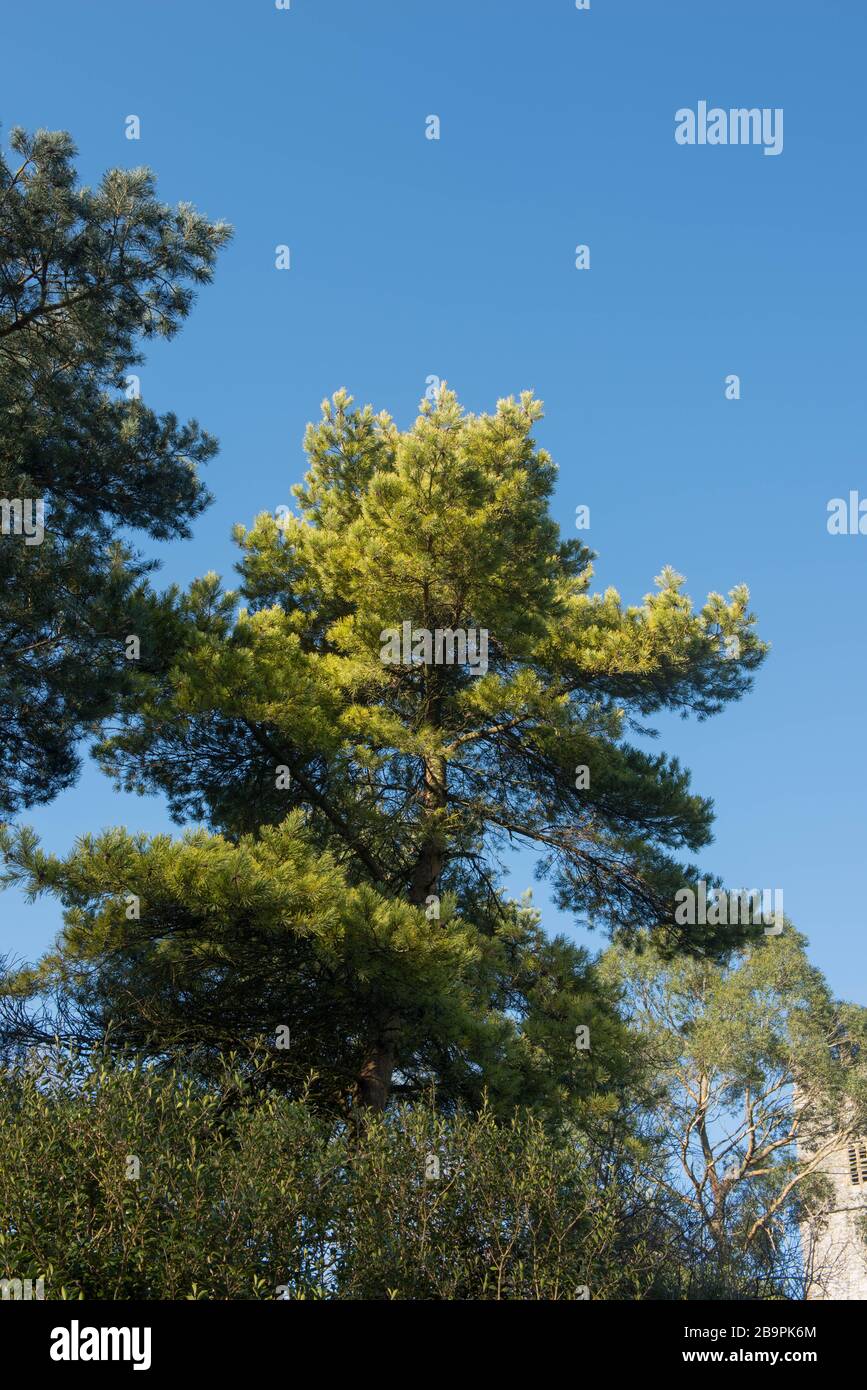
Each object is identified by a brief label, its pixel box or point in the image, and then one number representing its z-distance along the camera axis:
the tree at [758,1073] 28.48
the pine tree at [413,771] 12.44
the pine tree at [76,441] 13.03
